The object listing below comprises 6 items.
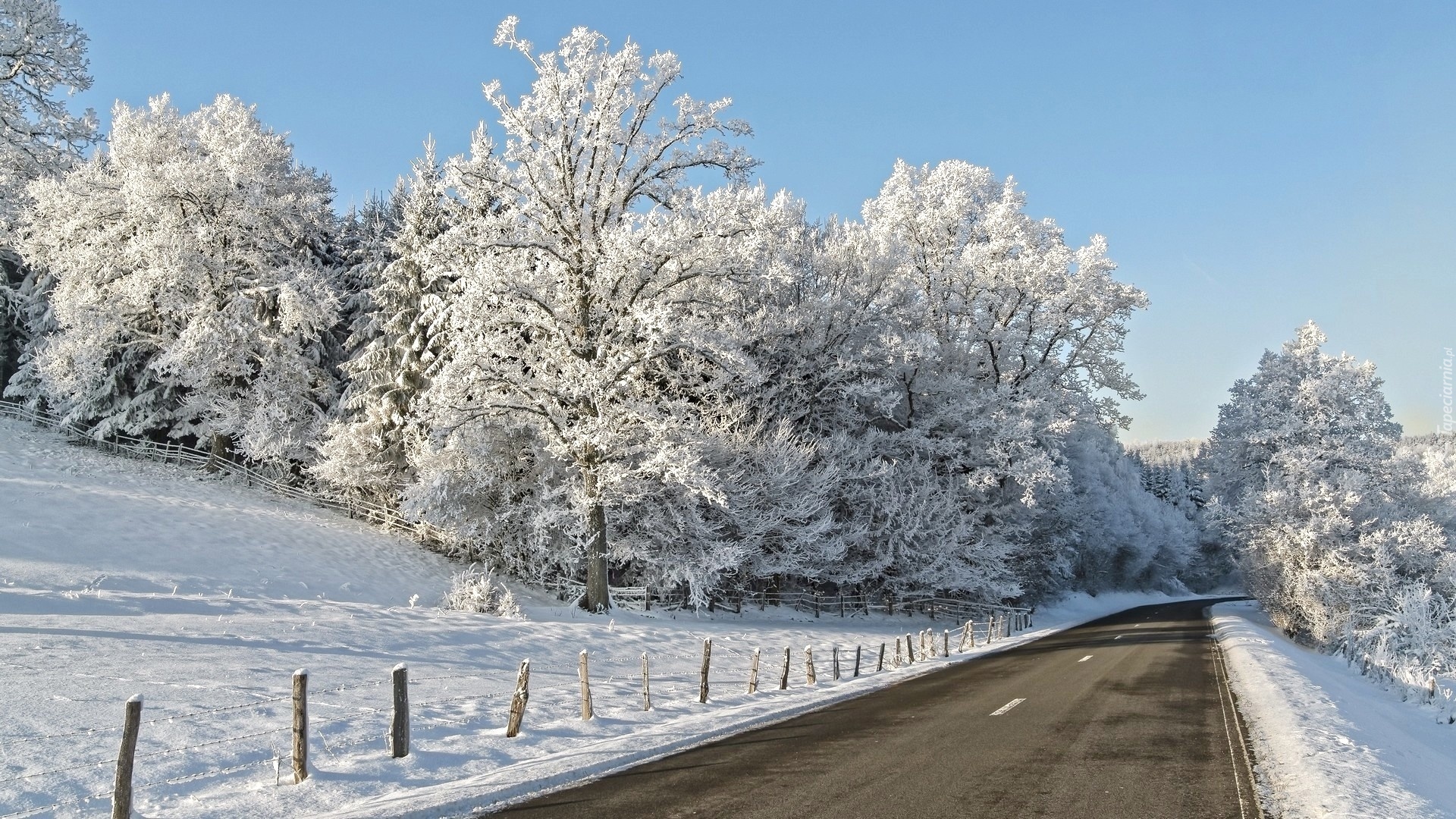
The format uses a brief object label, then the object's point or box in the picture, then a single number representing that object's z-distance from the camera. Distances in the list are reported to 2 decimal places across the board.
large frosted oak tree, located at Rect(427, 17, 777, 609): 21.84
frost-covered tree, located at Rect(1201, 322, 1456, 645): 33.78
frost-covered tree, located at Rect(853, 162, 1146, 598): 32.56
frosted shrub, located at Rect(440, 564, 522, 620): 21.53
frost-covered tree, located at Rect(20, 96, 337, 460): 32.62
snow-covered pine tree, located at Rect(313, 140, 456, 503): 29.61
